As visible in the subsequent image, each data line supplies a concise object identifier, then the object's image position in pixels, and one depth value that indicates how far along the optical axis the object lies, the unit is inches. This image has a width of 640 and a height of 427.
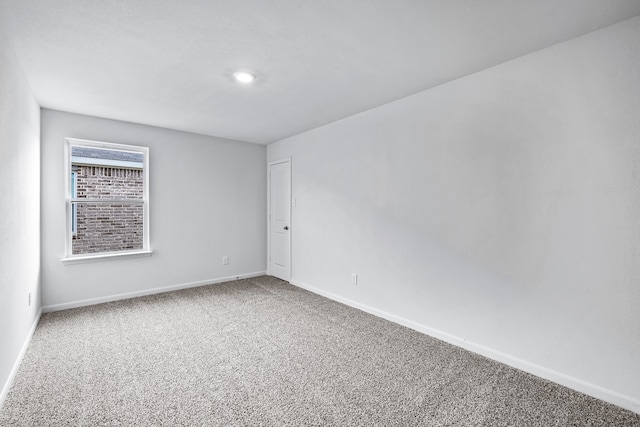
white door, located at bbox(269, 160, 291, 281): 195.2
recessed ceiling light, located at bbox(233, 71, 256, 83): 103.2
